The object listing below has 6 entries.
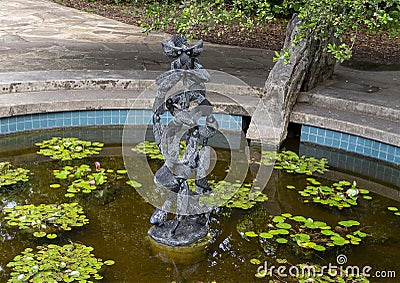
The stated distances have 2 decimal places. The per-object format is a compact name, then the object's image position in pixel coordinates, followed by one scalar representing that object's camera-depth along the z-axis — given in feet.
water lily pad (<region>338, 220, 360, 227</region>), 13.24
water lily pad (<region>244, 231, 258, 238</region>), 12.72
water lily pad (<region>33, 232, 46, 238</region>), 12.13
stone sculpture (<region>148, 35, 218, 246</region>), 11.62
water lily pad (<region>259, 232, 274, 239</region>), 12.60
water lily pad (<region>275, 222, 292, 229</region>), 13.06
